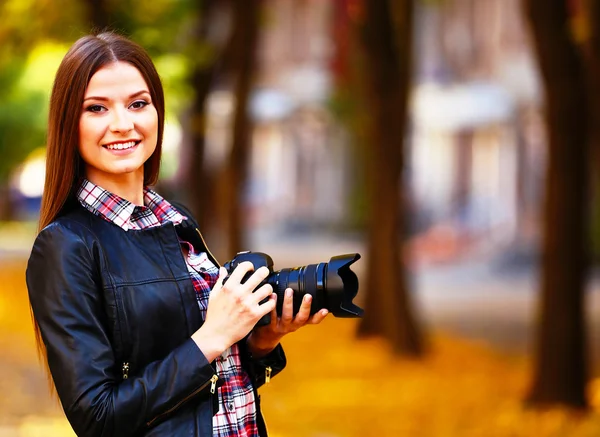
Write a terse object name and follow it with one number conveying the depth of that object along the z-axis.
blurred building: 23.30
